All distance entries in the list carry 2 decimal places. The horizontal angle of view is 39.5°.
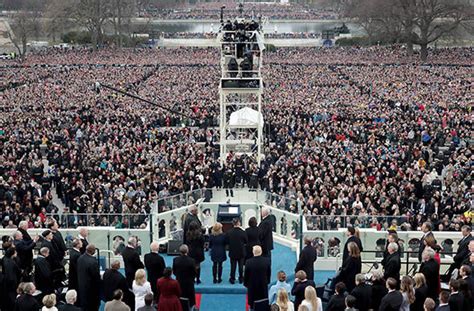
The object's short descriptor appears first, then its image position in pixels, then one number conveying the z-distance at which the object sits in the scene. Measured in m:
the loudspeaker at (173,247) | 15.19
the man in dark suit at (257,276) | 11.39
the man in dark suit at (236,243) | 12.61
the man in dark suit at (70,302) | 9.66
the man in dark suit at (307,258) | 11.92
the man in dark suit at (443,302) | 9.34
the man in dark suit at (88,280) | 11.02
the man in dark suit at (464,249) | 11.49
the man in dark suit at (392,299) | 9.62
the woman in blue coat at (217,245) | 12.99
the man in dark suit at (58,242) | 12.06
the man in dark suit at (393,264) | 10.90
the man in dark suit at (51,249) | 11.65
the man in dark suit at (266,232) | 13.03
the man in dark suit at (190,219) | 13.07
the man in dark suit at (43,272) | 11.12
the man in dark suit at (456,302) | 9.48
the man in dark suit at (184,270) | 11.34
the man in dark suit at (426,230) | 12.02
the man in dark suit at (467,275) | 9.93
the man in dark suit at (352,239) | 11.80
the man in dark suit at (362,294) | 10.03
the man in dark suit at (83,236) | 11.95
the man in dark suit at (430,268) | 10.73
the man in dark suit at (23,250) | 12.06
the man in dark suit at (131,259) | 11.57
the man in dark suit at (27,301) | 9.81
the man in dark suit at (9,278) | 10.78
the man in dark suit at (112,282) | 10.88
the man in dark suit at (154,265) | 11.60
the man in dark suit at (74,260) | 11.36
